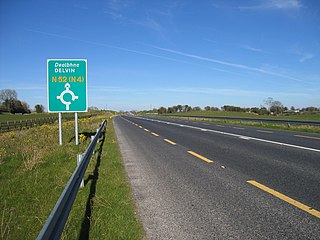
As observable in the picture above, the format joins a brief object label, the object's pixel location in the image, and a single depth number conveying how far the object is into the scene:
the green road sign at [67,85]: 12.13
